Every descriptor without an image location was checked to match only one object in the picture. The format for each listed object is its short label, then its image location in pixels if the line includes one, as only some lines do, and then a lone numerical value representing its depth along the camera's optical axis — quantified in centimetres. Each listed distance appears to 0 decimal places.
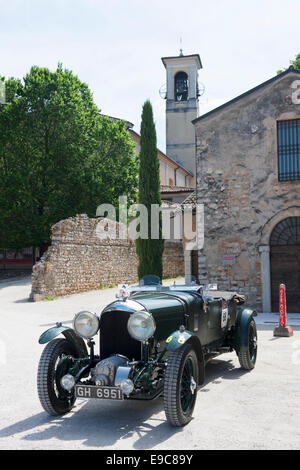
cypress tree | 1716
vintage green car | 452
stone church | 1390
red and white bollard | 1011
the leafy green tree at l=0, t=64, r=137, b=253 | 2384
